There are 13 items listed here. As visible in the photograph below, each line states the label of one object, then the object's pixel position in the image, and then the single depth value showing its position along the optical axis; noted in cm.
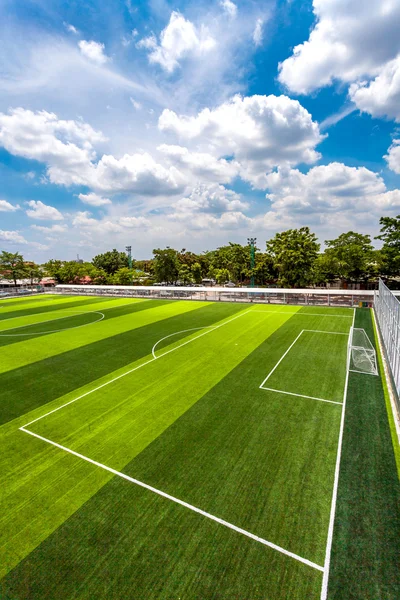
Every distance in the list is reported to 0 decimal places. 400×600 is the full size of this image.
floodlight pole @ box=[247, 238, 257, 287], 6341
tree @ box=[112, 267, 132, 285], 6899
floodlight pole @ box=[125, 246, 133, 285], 8700
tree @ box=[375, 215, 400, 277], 4228
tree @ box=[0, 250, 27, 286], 6881
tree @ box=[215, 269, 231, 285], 7200
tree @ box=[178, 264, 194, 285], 6975
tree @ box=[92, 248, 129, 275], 8688
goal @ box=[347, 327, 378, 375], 1572
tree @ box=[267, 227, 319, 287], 4738
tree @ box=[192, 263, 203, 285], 7406
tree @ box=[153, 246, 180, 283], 6600
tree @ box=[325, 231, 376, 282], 4928
